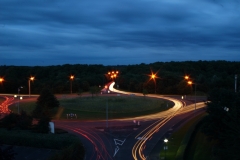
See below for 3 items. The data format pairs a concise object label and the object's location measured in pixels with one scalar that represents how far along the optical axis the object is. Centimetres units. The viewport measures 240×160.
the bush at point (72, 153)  2348
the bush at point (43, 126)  3294
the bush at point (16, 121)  3466
